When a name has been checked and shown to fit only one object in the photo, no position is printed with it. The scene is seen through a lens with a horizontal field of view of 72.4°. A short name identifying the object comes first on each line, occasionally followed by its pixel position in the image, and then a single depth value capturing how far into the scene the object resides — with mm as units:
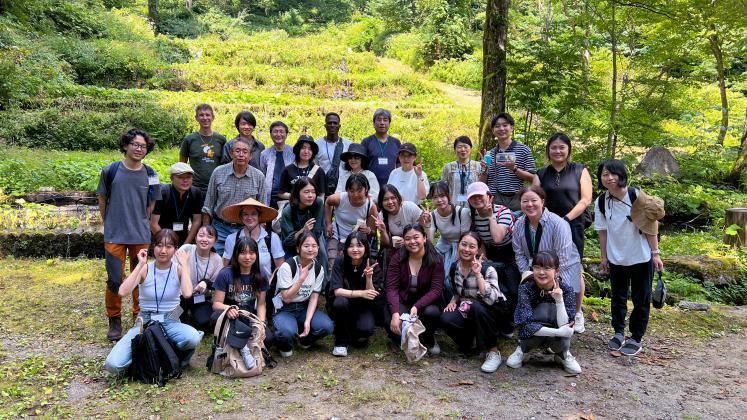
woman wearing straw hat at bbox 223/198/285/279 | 4375
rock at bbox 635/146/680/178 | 11117
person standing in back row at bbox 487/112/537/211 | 4688
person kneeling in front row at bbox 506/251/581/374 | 3809
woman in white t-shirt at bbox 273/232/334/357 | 4148
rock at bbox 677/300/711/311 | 5320
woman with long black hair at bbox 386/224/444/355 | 4191
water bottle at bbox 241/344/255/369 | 3803
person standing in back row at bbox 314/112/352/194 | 5500
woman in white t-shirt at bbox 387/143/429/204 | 5043
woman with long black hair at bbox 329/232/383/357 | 4242
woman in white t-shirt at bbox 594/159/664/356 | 4070
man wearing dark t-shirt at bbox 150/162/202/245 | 4727
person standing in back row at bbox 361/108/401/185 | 5438
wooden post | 6965
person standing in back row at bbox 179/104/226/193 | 5305
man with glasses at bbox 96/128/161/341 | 4320
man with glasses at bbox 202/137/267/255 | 4750
